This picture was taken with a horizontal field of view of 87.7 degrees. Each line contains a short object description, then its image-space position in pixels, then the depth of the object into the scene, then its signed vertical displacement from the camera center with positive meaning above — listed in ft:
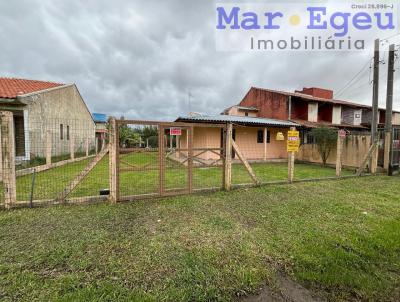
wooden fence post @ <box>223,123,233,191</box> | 19.52 -1.61
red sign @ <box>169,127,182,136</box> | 17.70 +0.75
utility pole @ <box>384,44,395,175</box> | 32.99 +5.95
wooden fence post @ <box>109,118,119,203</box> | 15.38 -1.57
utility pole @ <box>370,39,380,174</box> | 34.45 +7.82
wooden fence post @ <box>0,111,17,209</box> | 13.74 -1.23
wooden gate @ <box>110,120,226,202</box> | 15.78 -1.44
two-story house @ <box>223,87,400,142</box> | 61.72 +10.62
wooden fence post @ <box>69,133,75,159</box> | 36.76 -1.75
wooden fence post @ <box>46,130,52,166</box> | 29.55 -1.55
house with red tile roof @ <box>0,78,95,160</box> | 30.30 +4.49
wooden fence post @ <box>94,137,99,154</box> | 51.64 -1.16
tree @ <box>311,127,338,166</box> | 43.32 +0.27
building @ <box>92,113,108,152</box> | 95.38 +9.94
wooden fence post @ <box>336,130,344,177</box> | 27.56 -1.88
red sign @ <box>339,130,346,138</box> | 28.31 +1.15
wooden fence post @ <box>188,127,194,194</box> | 17.69 -1.62
